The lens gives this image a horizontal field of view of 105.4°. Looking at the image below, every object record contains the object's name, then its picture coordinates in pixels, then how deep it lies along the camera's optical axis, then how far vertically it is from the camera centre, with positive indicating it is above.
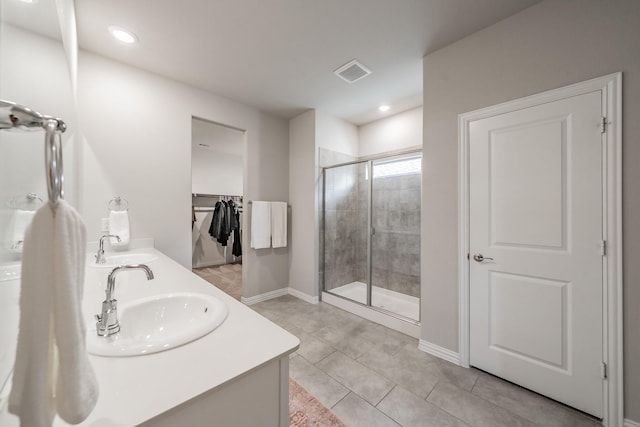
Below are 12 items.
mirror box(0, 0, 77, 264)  0.51 +0.30
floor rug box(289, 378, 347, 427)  1.39 -1.19
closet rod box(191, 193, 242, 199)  5.08 +0.41
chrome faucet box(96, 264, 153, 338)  0.84 -0.36
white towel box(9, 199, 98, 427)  0.33 -0.15
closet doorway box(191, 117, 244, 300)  5.06 +0.13
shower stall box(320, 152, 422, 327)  3.22 -0.28
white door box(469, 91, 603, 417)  1.44 -0.23
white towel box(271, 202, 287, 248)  3.30 -0.14
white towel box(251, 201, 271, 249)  3.13 -0.14
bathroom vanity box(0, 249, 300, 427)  0.55 -0.43
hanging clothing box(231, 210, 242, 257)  5.37 -0.58
